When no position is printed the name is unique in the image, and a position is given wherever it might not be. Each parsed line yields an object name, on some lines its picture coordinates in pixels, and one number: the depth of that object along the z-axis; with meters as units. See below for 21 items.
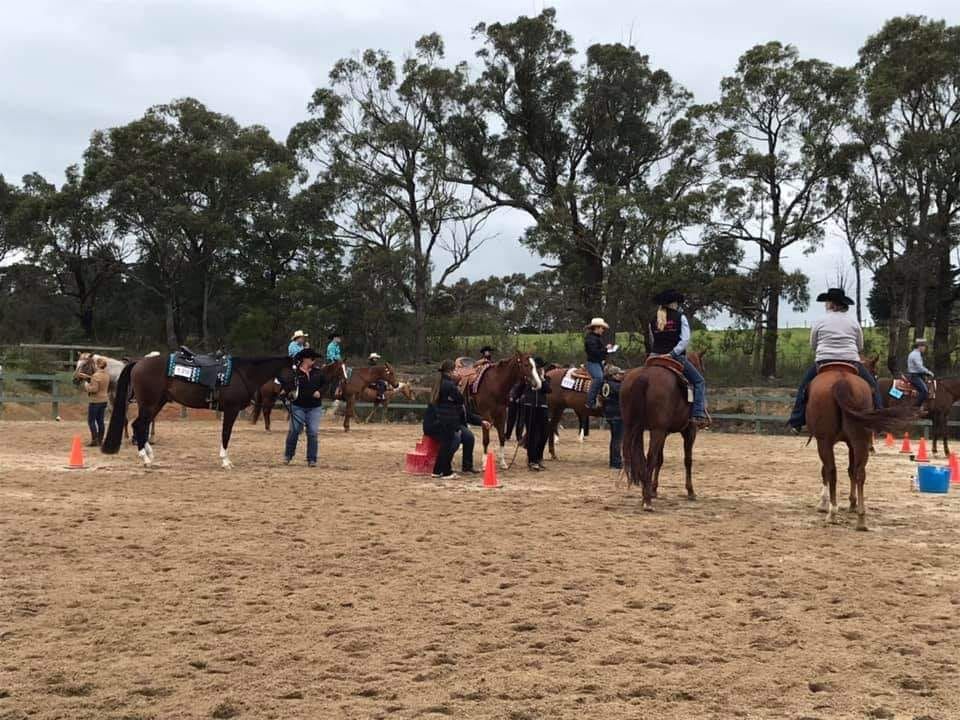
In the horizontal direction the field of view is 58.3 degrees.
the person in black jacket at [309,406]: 14.34
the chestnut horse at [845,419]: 9.22
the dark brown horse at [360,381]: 23.48
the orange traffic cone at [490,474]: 12.22
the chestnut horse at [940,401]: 18.80
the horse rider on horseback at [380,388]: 24.47
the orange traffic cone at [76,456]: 13.59
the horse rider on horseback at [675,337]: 10.66
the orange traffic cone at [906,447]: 18.81
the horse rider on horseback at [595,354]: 14.28
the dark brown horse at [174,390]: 14.06
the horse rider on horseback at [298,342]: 17.42
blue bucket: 12.12
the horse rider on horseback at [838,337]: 9.83
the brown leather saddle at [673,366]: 10.65
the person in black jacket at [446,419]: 13.30
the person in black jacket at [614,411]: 14.84
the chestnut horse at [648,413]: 10.33
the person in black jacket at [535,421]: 14.51
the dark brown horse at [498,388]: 14.21
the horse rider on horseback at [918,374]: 18.41
